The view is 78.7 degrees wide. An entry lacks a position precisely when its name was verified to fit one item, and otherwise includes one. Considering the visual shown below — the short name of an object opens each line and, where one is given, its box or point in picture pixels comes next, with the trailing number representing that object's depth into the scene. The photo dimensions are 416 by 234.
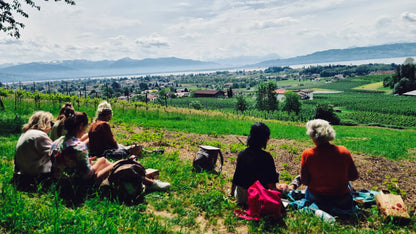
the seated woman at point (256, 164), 4.56
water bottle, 4.12
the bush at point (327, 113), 51.07
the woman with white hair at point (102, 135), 6.43
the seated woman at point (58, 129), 5.99
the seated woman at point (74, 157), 4.25
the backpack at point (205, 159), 6.75
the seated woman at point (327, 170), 4.40
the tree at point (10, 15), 11.39
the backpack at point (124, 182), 4.46
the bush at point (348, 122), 49.14
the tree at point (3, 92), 19.27
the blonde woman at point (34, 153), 4.35
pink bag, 4.07
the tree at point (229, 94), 129.00
